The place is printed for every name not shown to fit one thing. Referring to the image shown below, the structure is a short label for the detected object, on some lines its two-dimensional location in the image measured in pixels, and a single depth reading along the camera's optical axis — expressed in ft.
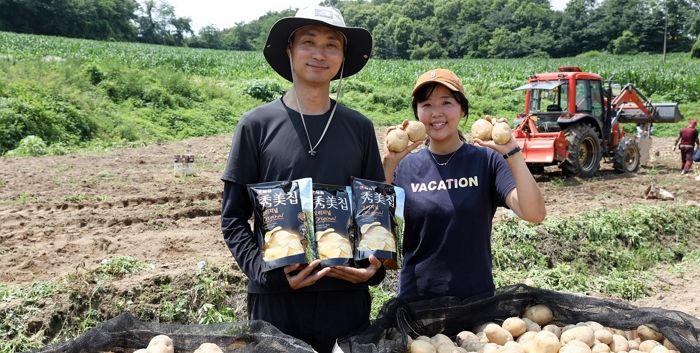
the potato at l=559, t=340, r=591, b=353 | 7.19
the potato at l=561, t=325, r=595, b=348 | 7.60
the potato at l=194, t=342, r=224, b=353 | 6.75
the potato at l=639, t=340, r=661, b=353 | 7.54
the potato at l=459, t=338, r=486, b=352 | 7.55
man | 7.05
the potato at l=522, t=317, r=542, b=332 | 8.18
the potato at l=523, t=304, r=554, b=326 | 8.41
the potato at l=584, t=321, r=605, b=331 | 7.97
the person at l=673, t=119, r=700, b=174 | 42.34
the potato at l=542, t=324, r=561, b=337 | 8.07
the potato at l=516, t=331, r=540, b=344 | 7.75
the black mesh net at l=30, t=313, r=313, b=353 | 6.85
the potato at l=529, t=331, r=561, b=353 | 7.37
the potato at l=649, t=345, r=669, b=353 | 7.28
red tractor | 35.24
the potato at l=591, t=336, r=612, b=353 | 7.45
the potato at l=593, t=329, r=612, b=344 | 7.75
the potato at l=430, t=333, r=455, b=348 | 7.54
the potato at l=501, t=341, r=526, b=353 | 7.29
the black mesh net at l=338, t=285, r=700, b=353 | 7.52
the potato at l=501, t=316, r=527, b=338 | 7.98
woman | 8.37
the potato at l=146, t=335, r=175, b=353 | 6.80
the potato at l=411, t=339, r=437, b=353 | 7.22
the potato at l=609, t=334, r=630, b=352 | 7.68
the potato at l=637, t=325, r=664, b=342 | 7.83
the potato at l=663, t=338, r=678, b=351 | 7.59
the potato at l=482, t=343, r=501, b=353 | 7.29
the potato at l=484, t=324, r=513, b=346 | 7.86
